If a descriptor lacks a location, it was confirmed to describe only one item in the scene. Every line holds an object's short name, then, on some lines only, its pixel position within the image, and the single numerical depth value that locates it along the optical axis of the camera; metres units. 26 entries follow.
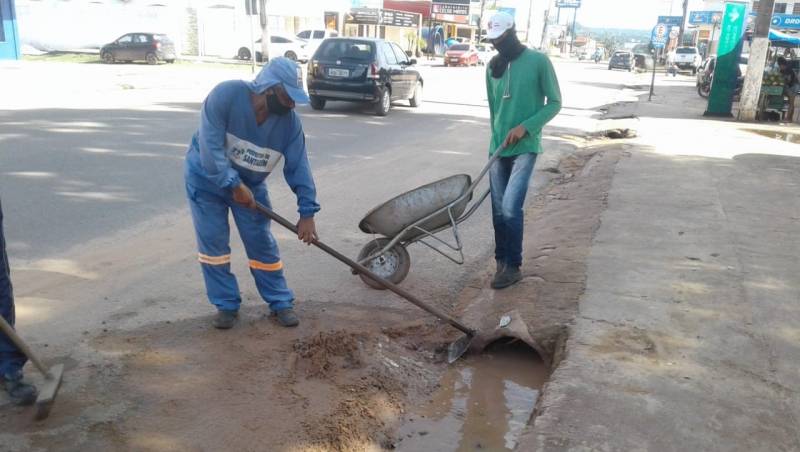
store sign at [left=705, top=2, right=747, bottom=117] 17.78
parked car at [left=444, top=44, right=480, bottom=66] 42.28
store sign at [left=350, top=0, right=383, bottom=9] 50.03
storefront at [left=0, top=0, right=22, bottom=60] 26.34
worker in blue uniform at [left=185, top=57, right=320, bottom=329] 3.81
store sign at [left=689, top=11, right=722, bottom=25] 65.62
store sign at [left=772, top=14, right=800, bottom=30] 39.69
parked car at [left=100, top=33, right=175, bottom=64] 29.56
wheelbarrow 4.96
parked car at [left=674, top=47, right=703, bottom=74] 45.34
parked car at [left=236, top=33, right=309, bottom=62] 32.84
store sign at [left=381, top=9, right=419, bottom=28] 43.59
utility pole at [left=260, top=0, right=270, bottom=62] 28.76
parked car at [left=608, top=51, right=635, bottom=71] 48.19
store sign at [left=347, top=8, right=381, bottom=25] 42.44
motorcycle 24.70
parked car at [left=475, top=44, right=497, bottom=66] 47.73
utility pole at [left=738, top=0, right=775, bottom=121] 16.09
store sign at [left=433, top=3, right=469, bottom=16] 57.16
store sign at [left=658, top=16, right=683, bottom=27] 58.72
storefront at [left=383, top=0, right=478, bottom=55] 54.00
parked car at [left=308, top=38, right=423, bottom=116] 14.72
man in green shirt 4.71
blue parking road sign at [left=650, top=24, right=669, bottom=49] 24.56
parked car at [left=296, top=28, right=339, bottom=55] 35.88
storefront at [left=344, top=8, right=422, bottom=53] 42.88
